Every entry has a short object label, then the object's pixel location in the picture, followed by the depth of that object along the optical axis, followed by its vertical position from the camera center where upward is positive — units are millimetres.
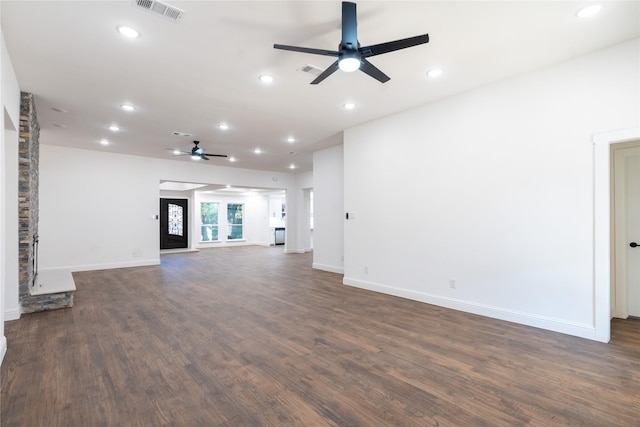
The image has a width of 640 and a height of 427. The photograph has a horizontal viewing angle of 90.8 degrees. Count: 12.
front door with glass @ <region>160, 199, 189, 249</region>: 12078 -345
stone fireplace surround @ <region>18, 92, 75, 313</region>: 4027 -212
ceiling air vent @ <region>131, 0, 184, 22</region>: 2404 +1623
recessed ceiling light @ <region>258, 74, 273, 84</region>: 3682 +1619
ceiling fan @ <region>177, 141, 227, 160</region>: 6648 +1326
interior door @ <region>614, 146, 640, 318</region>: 3906 -219
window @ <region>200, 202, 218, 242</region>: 13508 -263
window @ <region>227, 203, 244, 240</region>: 14288 -237
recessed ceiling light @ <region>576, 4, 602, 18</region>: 2498 +1637
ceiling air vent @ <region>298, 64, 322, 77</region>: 3428 +1610
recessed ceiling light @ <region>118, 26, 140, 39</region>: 2727 +1617
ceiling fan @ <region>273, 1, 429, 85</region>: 2357 +1293
